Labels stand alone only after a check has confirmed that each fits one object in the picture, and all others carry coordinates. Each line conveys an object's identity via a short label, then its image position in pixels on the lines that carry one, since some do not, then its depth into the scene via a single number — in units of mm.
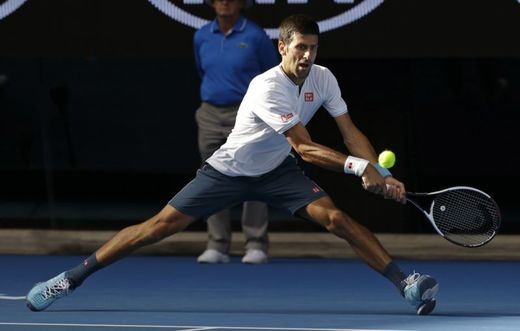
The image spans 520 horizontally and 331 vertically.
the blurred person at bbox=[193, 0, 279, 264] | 23469
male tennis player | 19172
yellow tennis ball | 18891
